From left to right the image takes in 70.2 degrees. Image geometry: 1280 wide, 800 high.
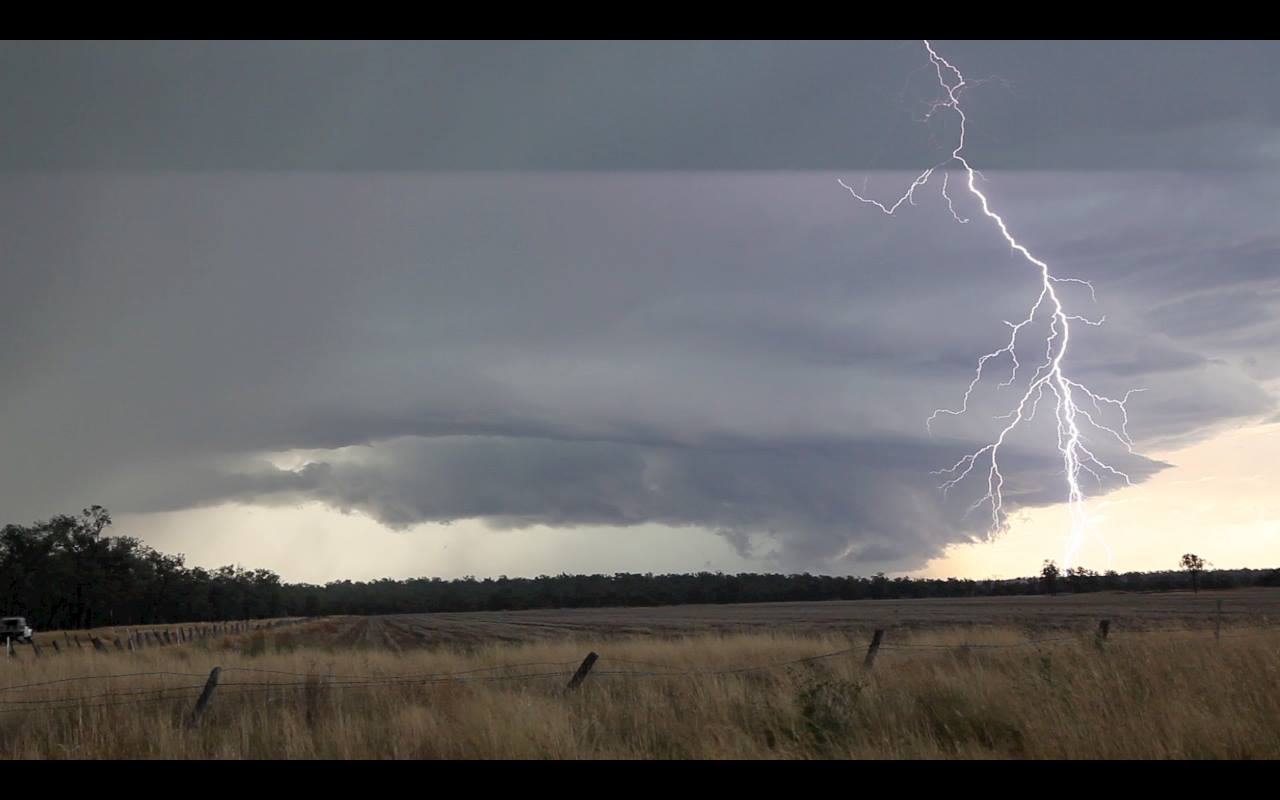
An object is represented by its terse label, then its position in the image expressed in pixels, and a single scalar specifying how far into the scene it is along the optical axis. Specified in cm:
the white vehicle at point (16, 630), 6212
